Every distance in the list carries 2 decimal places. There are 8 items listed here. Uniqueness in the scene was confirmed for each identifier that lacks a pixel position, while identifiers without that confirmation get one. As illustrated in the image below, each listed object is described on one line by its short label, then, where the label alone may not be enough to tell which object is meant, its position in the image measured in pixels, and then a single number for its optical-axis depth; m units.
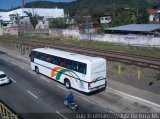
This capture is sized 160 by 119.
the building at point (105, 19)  101.76
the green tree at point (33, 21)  102.50
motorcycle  16.41
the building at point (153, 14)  88.89
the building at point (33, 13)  109.68
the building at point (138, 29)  49.35
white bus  18.59
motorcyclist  16.61
